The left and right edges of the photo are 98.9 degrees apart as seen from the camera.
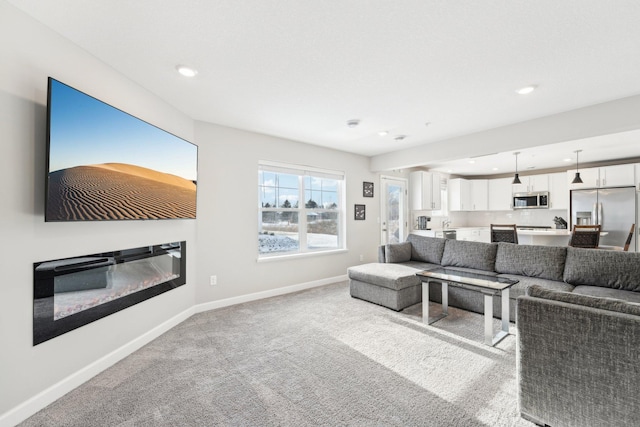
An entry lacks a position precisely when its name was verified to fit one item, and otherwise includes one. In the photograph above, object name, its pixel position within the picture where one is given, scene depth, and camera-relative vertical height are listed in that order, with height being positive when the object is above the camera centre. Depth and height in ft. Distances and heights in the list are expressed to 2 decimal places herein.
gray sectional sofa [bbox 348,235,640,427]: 4.16 -2.37
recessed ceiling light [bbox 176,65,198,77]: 7.38 +4.00
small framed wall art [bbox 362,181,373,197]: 18.00 +1.79
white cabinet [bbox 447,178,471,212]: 24.44 +1.96
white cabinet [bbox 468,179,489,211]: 24.71 +1.92
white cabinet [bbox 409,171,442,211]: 20.86 +1.98
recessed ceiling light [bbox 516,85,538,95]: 8.53 +4.01
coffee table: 8.49 -2.34
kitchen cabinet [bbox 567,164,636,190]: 17.14 +2.60
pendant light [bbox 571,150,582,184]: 17.19 +2.28
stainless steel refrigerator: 16.83 +0.32
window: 13.83 +0.34
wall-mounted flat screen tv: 5.79 +1.36
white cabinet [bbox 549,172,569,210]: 20.61 +1.94
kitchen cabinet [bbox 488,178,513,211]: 23.72 +1.94
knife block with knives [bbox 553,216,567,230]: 20.65 -0.53
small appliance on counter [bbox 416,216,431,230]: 21.31 -0.55
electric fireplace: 5.84 -1.82
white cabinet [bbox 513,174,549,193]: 21.52 +2.60
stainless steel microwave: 21.45 +1.29
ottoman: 11.25 -2.99
